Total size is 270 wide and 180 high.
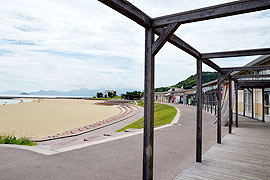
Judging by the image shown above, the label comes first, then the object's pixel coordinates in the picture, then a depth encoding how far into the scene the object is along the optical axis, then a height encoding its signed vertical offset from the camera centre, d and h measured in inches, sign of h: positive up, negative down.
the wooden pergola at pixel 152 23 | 103.2 +44.8
